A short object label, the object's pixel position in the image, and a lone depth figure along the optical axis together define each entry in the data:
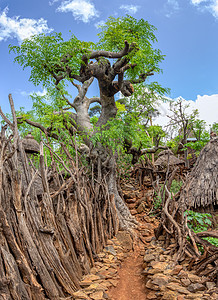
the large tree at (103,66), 5.60
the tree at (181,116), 14.87
